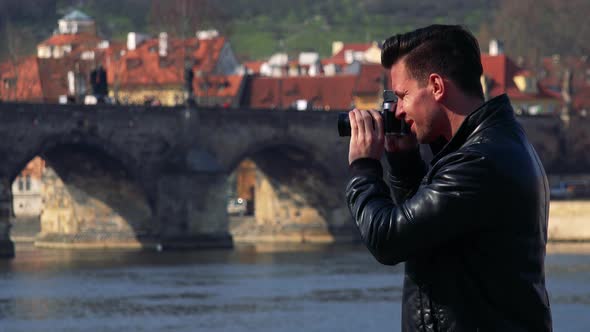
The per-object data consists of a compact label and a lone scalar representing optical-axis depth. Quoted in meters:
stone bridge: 85.79
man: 6.51
